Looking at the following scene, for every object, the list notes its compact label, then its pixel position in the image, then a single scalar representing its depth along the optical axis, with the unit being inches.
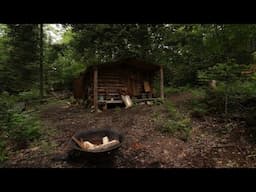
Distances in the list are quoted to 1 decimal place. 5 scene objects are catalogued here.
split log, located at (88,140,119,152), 150.6
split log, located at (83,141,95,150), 163.5
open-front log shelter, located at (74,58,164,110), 363.0
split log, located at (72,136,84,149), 161.1
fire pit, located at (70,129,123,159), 150.1
